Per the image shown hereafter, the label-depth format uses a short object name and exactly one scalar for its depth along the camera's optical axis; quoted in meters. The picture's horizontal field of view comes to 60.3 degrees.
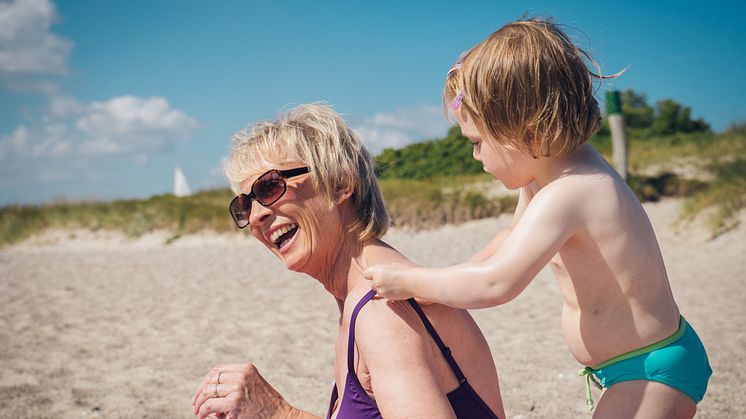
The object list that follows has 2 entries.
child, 1.83
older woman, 1.83
